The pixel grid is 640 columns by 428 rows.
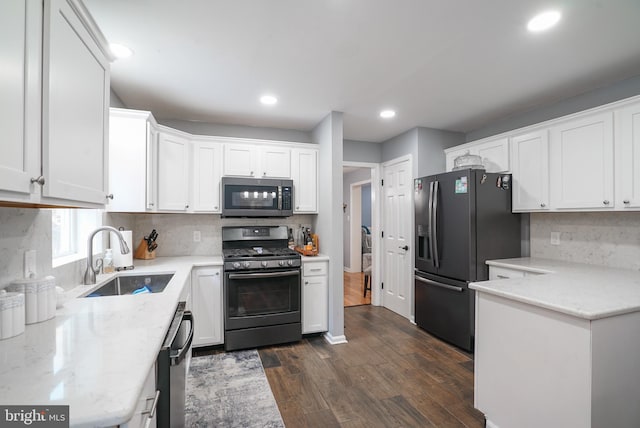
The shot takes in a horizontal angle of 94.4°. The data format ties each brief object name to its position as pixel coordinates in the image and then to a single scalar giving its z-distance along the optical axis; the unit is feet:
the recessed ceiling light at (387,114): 10.66
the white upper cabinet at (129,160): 8.09
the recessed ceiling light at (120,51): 6.54
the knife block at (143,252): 10.16
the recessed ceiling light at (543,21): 5.57
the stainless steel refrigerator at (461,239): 9.52
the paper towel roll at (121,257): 8.07
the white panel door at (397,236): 12.84
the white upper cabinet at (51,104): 2.74
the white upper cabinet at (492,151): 10.25
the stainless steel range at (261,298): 9.70
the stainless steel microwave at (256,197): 10.59
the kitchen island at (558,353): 4.60
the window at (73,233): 6.56
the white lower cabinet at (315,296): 10.59
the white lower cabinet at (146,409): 2.78
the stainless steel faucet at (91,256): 5.87
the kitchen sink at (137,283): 7.43
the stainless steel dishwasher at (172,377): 3.82
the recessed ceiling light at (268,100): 9.39
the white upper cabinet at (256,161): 10.93
